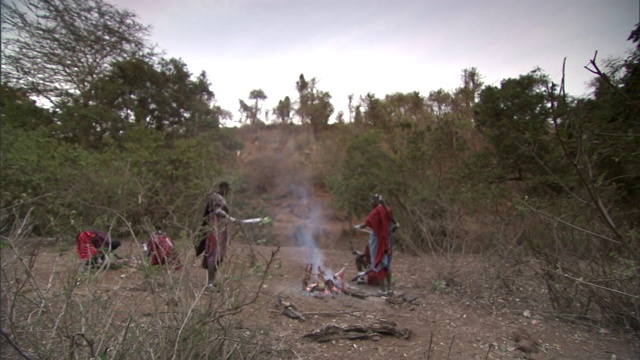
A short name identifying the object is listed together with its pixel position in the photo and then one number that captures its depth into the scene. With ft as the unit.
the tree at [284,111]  135.23
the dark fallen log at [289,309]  14.19
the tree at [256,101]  149.48
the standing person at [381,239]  18.33
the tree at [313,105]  113.60
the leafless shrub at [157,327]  6.56
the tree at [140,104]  42.80
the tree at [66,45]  28.04
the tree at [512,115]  31.12
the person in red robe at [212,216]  15.25
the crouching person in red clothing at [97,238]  17.39
